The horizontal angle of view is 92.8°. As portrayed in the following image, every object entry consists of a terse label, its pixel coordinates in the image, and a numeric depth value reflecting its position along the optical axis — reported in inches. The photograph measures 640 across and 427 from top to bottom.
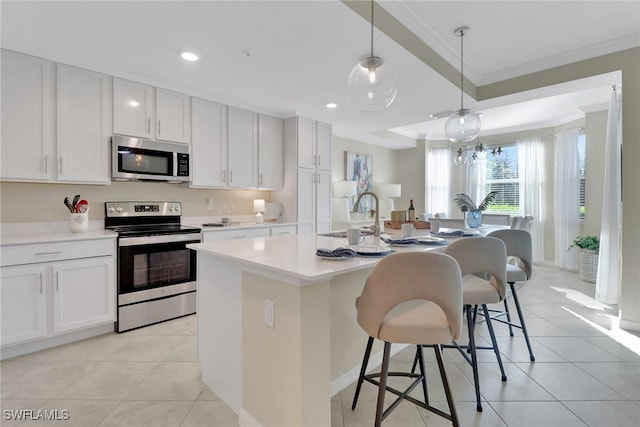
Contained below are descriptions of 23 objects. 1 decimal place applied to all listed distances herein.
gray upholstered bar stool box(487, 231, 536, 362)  95.6
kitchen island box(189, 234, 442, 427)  52.2
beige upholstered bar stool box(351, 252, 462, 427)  51.5
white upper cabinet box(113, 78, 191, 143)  121.0
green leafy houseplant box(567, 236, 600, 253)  182.1
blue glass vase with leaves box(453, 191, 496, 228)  137.3
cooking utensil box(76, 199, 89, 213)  113.0
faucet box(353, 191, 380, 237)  96.7
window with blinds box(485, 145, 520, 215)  248.4
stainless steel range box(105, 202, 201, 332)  113.0
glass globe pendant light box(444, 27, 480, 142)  111.2
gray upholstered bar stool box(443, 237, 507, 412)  71.5
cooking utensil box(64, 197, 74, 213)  112.7
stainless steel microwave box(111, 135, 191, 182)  120.6
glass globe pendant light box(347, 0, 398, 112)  73.2
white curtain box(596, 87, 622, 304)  133.8
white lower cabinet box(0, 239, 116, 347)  91.0
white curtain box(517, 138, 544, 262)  231.5
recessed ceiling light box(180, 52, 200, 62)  105.1
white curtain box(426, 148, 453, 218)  275.4
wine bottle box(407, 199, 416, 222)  104.0
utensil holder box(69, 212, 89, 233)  112.5
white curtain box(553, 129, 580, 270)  208.5
